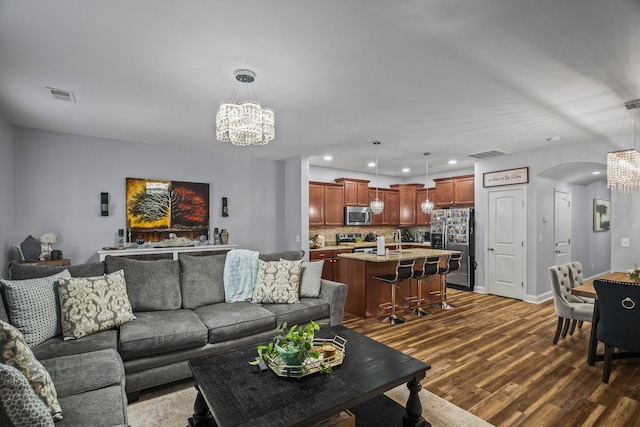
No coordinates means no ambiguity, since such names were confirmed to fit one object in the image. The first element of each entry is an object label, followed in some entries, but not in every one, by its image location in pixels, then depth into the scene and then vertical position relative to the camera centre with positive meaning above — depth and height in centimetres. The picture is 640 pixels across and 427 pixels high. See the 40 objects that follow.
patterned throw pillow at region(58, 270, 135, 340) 247 -72
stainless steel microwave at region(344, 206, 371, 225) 736 +6
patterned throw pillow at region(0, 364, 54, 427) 120 -72
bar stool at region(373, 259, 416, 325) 448 -86
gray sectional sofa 222 -94
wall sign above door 568 +76
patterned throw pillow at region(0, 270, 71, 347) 230 -68
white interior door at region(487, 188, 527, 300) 574 -47
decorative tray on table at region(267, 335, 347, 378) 185 -89
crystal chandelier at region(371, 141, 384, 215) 596 +22
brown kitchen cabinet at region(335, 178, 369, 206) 735 +63
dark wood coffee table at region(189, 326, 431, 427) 155 -94
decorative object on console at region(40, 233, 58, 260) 427 -36
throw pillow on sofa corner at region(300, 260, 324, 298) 374 -75
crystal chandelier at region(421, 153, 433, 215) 649 +22
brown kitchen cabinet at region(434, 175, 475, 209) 679 +59
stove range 755 -48
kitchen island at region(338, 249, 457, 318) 468 -100
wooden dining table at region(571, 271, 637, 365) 303 -105
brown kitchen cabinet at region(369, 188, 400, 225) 802 +28
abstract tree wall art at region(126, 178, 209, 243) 518 +14
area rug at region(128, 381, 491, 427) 223 -143
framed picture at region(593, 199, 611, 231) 750 +8
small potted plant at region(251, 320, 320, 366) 185 -78
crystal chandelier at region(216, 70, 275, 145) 256 +79
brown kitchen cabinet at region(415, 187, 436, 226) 804 +30
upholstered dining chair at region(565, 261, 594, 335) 384 -72
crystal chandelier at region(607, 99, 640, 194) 339 +55
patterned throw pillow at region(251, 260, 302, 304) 349 -73
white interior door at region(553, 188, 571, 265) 602 -17
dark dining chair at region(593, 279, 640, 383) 265 -85
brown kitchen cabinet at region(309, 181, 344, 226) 688 +30
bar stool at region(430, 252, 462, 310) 517 -90
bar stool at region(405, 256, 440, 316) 483 -87
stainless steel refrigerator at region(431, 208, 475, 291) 641 -43
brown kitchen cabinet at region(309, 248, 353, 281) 633 -89
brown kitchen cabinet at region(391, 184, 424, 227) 825 +41
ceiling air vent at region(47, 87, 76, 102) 315 +125
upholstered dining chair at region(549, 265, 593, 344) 342 -97
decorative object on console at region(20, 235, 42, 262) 403 -41
